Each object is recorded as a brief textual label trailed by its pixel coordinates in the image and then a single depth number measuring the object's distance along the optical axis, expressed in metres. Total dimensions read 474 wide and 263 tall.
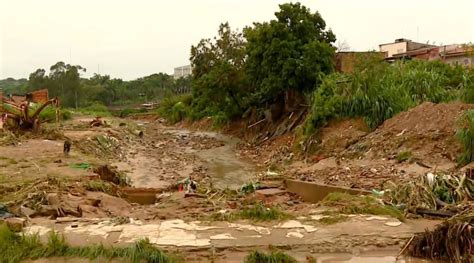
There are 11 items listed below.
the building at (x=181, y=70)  127.36
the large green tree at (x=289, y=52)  24.16
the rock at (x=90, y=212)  8.86
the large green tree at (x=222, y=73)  30.48
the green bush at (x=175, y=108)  53.31
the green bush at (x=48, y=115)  31.49
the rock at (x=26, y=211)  8.32
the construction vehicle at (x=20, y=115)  22.81
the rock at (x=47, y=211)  8.40
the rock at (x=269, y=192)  11.65
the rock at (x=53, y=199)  8.82
